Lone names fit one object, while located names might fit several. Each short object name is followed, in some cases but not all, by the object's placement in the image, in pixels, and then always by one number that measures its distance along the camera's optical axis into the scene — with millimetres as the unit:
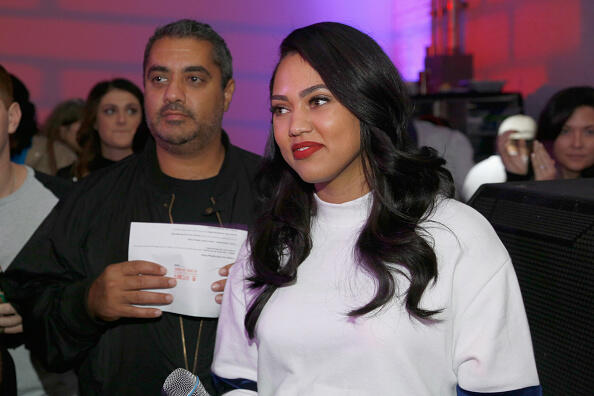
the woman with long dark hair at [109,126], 3793
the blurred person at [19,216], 2111
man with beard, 1837
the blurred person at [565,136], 2951
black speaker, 1277
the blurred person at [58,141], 4629
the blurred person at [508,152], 3709
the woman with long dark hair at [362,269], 1288
